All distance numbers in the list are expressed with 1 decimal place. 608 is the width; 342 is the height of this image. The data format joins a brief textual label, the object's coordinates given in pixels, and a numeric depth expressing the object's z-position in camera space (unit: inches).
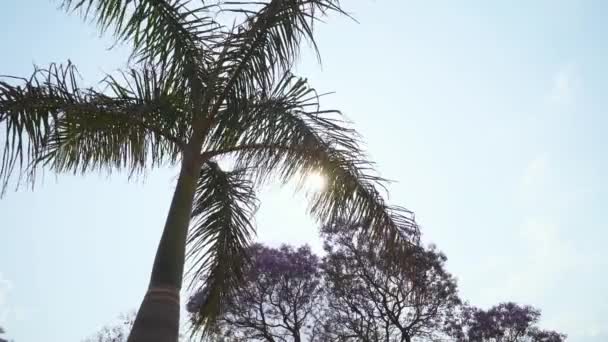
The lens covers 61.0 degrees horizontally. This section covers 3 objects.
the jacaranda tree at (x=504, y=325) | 797.9
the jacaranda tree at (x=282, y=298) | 794.8
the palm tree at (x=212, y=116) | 169.2
